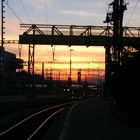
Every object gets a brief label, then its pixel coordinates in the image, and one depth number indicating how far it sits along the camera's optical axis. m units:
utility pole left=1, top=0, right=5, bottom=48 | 67.75
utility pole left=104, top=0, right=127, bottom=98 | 38.91
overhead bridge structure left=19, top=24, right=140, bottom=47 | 70.88
